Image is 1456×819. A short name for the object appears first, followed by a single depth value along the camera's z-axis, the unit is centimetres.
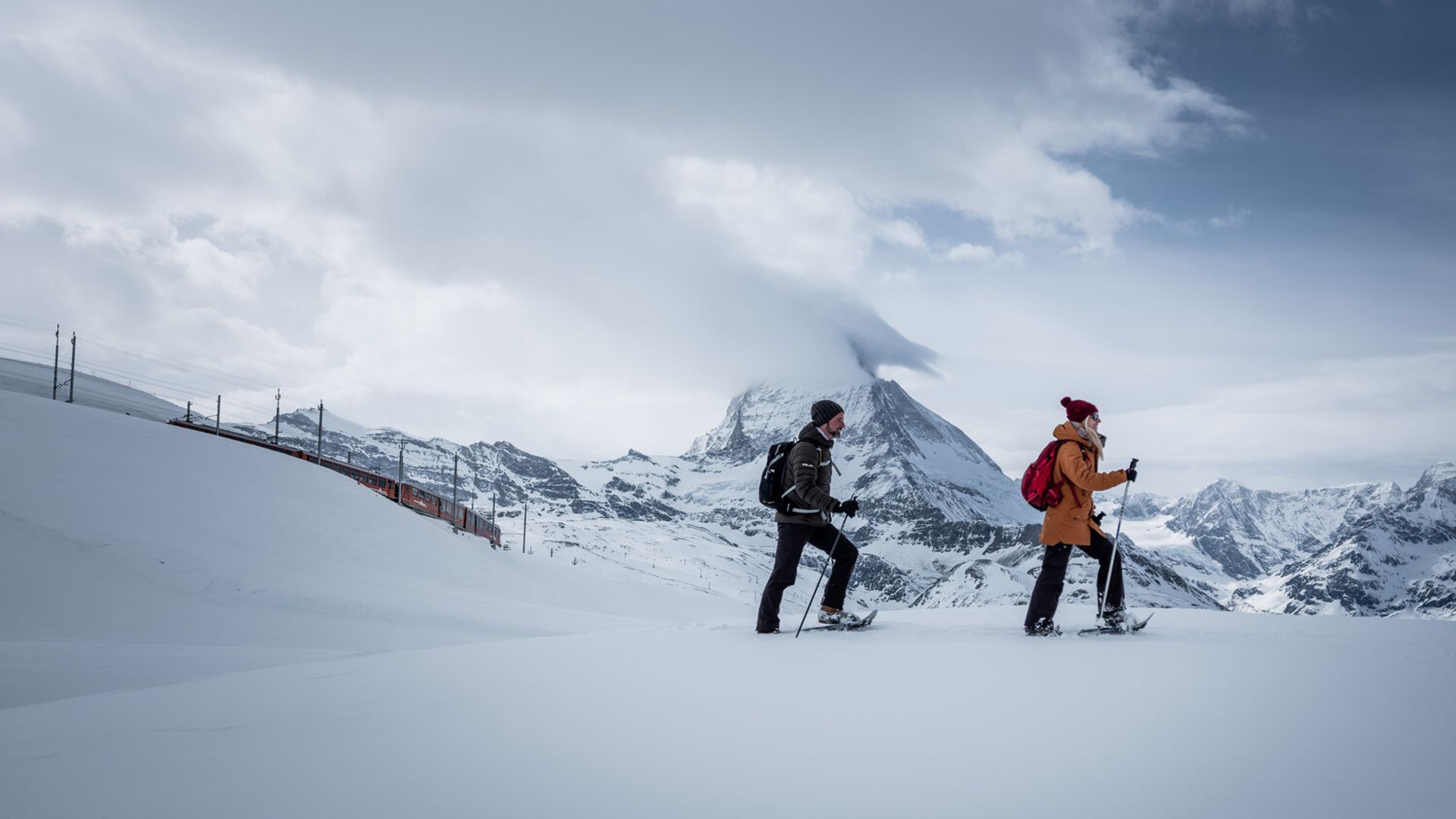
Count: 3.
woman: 652
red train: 3866
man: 692
